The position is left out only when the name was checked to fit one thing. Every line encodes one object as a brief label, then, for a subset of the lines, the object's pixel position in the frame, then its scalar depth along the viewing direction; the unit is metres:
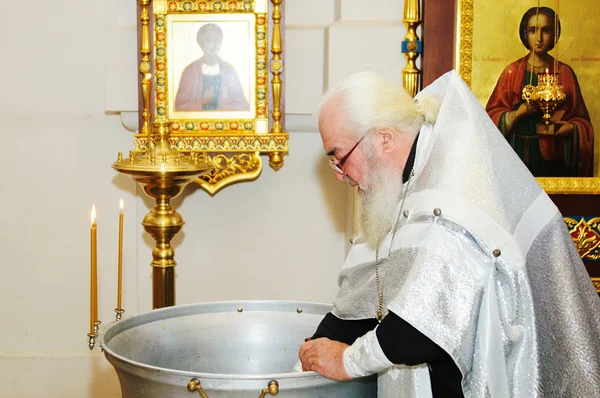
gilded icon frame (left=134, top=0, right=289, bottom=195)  3.31
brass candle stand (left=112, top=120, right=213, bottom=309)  2.75
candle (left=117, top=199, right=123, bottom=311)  2.29
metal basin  2.12
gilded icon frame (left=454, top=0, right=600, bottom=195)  3.18
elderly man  1.81
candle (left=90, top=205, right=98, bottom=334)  2.05
